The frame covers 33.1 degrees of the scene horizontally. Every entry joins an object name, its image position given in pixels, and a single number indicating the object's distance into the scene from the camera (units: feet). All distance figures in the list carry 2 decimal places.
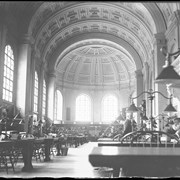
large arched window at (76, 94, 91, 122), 118.21
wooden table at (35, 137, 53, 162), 33.83
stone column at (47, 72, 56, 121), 92.46
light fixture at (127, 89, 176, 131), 24.36
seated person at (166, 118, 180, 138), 26.57
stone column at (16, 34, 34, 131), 60.85
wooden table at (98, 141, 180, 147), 17.43
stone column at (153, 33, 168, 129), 55.67
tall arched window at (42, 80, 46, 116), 88.74
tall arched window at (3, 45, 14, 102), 55.83
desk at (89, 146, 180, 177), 6.91
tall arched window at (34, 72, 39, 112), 77.41
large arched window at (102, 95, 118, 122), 118.83
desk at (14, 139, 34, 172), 25.86
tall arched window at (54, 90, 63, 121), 109.70
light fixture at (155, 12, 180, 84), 12.34
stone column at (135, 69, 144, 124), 89.02
